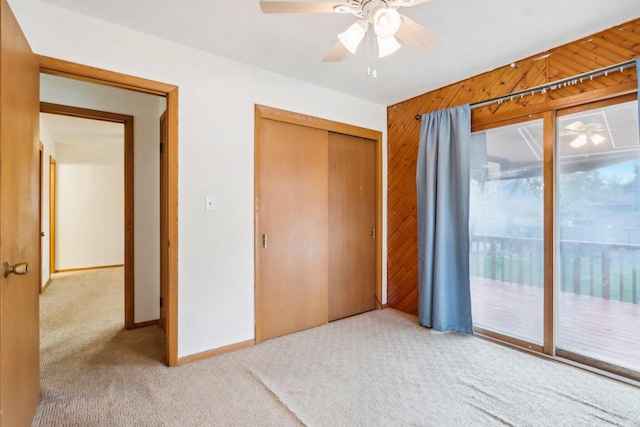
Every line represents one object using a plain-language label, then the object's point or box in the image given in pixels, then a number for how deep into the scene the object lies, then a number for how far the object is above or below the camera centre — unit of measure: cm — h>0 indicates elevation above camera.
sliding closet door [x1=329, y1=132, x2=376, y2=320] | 336 -12
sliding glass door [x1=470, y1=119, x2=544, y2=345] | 261 -15
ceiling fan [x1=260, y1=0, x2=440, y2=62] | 146 +97
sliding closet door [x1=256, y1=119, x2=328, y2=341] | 285 -14
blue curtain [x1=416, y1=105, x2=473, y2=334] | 289 -10
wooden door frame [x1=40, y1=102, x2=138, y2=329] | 307 +9
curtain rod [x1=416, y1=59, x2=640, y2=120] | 210 +101
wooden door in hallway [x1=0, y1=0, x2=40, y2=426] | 130 -3
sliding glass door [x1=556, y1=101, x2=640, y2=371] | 218 -17
